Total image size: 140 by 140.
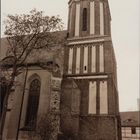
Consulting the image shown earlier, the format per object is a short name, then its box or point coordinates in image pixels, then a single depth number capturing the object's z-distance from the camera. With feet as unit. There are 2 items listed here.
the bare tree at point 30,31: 43.91
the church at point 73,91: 52.85
